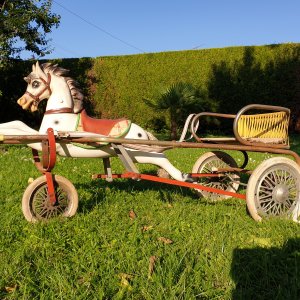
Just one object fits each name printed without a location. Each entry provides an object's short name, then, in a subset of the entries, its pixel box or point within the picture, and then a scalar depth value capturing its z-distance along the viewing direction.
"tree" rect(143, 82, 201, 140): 9.41
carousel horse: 2.49
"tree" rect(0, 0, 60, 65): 7.56
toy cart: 2.29
